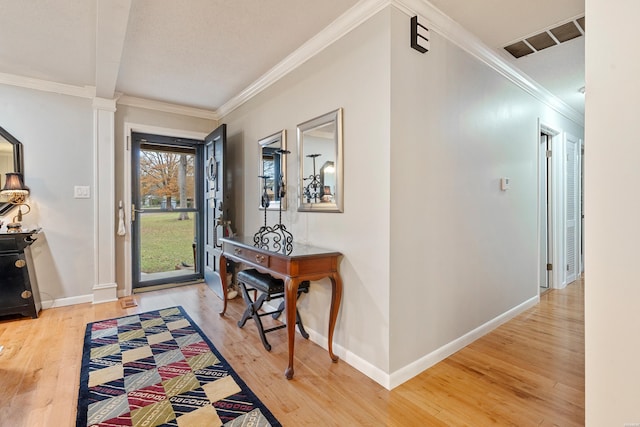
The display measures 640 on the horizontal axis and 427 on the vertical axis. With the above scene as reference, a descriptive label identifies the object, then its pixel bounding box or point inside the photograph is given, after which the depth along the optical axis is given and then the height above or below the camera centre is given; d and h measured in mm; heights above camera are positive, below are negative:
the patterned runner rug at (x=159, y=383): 1615 -1063
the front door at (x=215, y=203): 3541 +115
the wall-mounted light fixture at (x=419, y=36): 1950 +1128
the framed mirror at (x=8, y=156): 3068 +577
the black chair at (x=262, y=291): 2342 -612
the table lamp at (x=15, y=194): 2951 +198
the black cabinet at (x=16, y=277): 2893 -609
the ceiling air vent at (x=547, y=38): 2227 +1342
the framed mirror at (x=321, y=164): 2217 +375
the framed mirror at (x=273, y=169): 2852 +430
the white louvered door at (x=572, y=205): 4117 +69
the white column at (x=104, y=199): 3506 +163
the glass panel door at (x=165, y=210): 4059 +38
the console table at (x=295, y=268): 1994 -394
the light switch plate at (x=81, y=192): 3441 +242
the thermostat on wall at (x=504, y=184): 2804 +245
